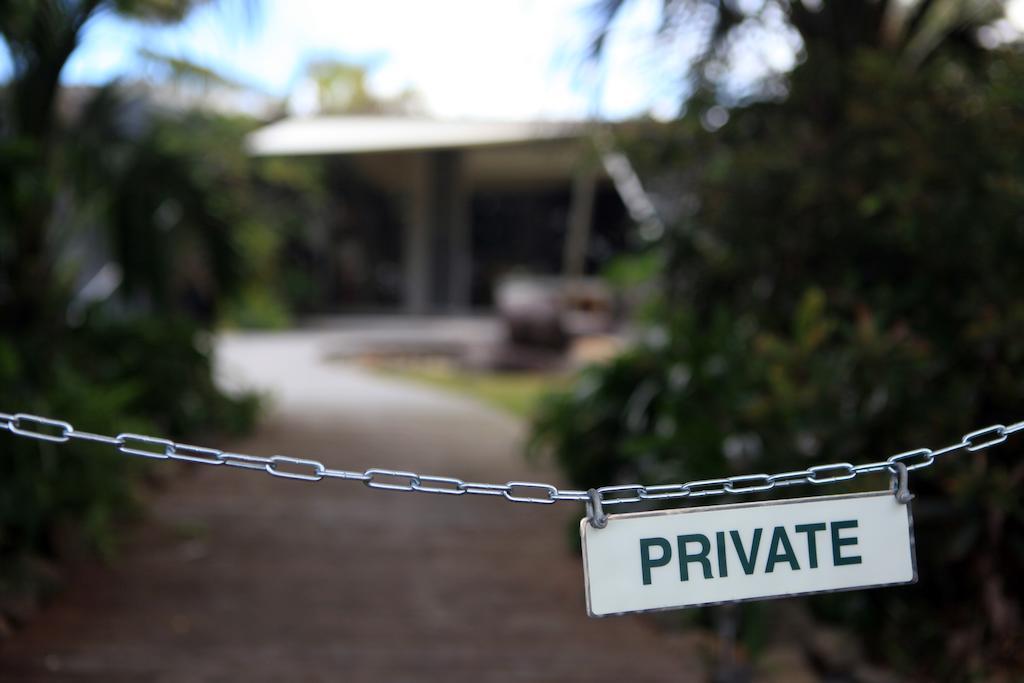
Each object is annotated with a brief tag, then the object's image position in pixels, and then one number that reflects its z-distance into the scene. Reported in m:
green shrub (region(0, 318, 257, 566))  4.02
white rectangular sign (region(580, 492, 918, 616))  1.79
